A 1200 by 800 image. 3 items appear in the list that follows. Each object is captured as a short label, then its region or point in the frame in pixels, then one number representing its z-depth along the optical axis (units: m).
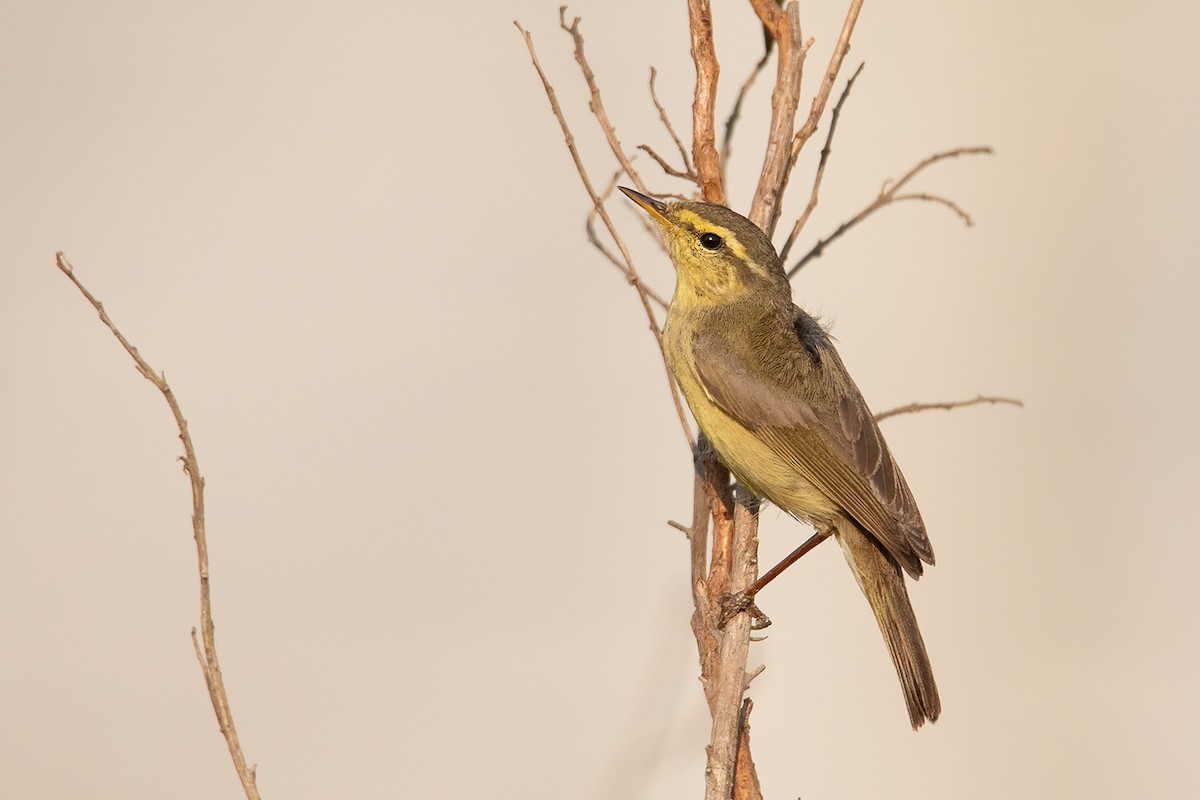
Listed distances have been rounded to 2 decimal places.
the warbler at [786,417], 5.52
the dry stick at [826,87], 5.02
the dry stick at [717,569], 3.71
